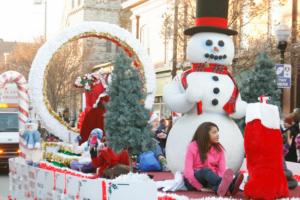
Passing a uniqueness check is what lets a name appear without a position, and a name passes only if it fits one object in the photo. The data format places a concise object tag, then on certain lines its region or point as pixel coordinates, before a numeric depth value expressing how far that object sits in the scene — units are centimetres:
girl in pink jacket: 783
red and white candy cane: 1591
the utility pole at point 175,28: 2165
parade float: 620
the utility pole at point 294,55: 2109
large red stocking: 664
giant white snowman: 883
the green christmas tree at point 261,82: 1127
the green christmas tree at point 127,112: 1130
